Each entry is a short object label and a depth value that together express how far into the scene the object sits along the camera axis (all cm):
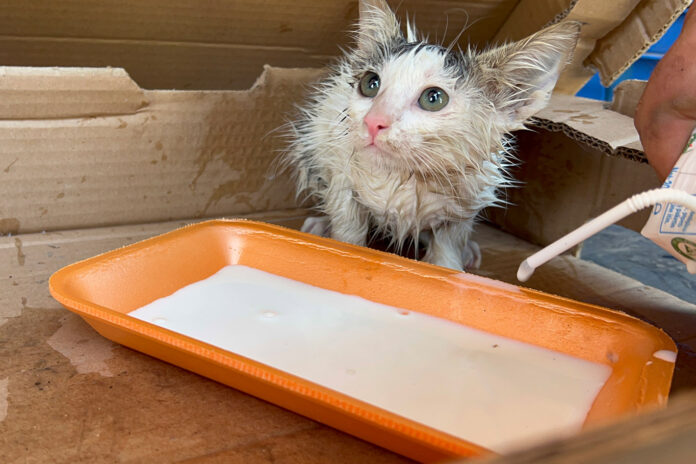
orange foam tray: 30
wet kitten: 39
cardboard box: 36
